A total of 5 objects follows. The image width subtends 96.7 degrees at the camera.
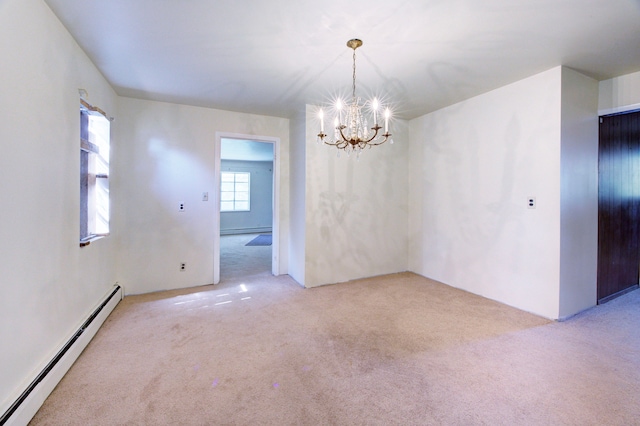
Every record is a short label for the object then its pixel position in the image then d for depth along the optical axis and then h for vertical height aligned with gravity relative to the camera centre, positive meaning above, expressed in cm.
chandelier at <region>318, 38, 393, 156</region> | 224 +74
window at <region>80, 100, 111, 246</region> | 249 +37
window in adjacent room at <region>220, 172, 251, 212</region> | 925 +67
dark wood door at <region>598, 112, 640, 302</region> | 313 +15
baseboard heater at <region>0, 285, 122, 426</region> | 144 -99
